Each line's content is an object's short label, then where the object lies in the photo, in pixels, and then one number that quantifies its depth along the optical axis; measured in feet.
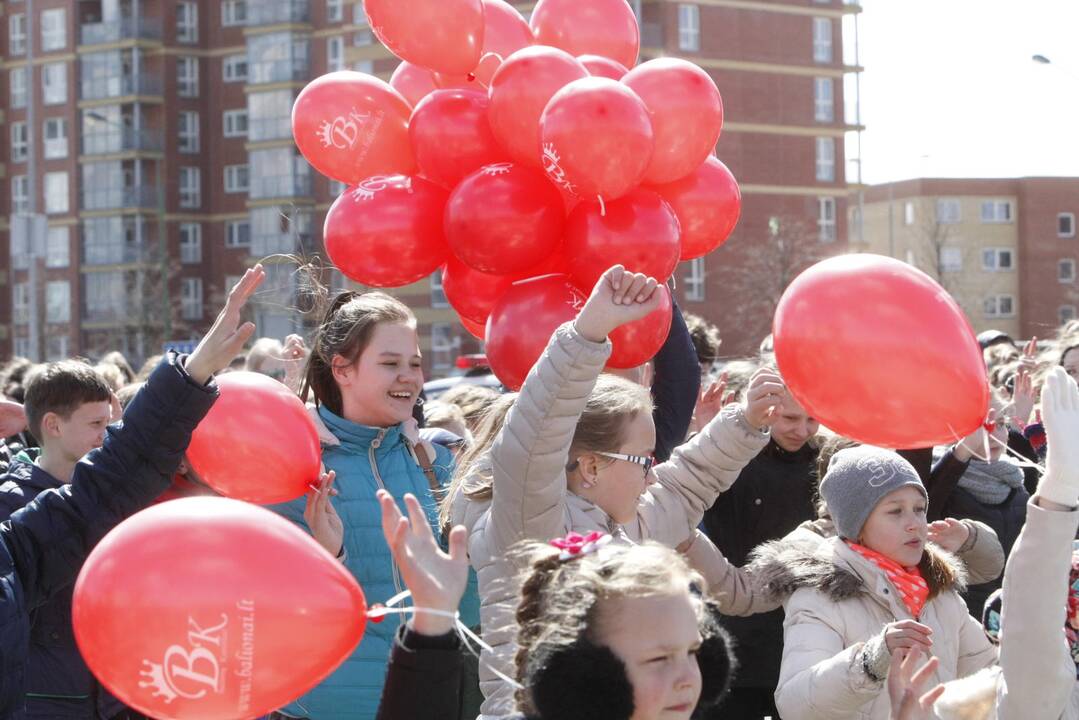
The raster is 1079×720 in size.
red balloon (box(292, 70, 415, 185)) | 15.79
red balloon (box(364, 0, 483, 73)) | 15.44
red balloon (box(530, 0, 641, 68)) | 16.35
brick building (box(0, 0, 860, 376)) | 169.78
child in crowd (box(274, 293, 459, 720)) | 13.35
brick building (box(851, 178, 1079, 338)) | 219.61
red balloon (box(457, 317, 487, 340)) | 15.99
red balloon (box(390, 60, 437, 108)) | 16.70
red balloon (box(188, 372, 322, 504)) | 13.12
